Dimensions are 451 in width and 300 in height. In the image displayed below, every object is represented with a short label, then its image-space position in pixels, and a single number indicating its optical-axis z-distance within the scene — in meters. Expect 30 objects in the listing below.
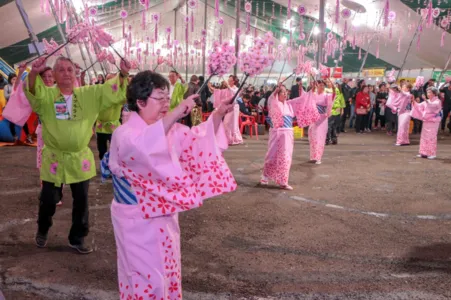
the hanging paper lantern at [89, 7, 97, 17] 12.41
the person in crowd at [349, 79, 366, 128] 17.25
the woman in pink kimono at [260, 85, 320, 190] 6.72
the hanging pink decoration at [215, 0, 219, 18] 12.37
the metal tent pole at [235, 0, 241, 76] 14.88
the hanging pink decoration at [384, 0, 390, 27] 11.21
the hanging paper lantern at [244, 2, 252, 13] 13.95
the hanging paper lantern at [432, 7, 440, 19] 12.84
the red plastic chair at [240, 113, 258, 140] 14.18
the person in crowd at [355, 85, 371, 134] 16.02
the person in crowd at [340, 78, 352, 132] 16.01
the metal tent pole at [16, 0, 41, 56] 5.66
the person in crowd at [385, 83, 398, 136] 16.00
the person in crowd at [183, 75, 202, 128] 11.12
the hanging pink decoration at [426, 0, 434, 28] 12.23
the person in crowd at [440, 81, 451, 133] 16.12
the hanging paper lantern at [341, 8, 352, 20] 12.16
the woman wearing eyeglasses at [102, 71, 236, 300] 2.12
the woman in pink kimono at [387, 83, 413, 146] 11.89
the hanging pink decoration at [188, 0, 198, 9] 13.64
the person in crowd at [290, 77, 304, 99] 14.37
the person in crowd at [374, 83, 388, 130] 16.75
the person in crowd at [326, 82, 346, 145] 12.18
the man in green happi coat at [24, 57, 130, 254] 3.54
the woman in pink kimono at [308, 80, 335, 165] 9.10
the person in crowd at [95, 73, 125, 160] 6.79
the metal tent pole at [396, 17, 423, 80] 14.63
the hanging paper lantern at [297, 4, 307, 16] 10.87
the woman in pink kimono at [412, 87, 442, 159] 10.27
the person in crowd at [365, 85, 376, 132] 17.15
